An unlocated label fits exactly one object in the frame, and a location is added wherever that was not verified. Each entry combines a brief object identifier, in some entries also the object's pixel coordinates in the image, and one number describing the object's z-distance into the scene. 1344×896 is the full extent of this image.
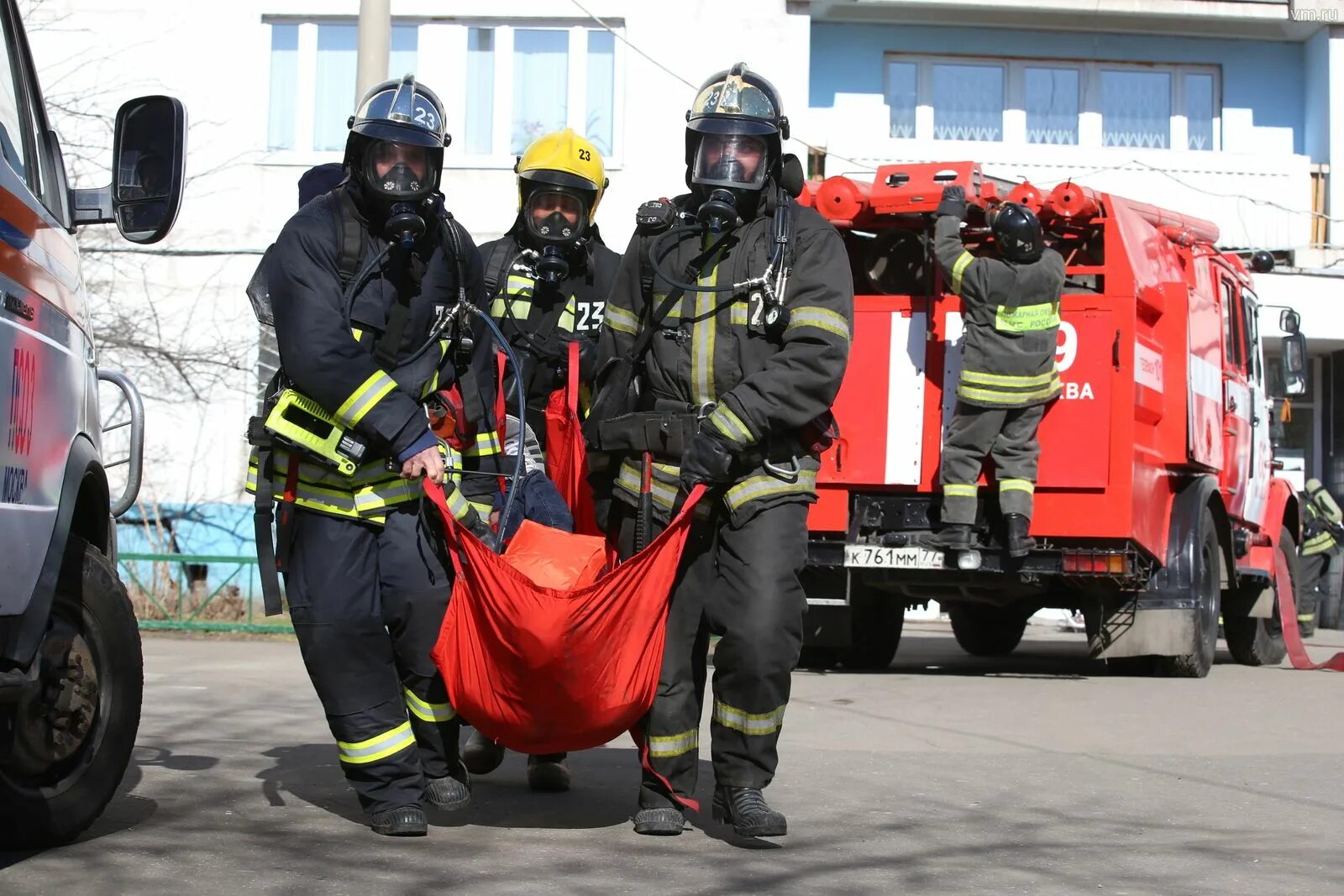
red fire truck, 10.49
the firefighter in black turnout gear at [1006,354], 10.25
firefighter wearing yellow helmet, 6.90
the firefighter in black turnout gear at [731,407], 5.38
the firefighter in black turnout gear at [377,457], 5.25
